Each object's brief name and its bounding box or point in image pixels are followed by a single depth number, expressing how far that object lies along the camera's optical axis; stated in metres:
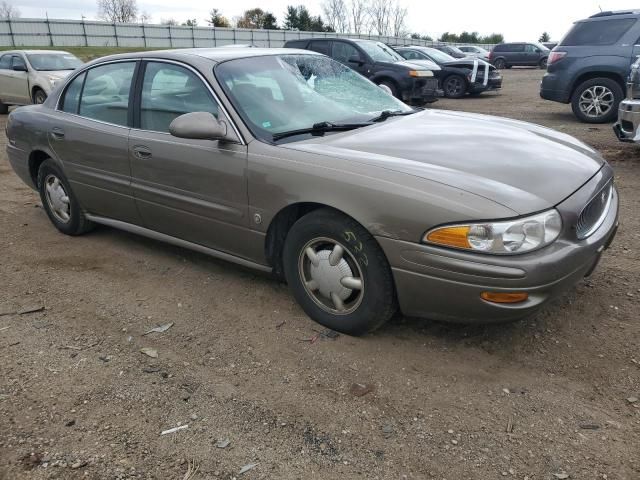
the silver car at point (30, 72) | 13.23
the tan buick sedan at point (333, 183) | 2.62
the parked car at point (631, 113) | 6.23
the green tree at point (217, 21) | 62.09
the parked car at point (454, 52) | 27.03
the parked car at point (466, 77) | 15.95
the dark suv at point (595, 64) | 9.29
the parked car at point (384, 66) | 13.07
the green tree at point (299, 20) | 59.34
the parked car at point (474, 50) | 32.29
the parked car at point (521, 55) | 32.00
